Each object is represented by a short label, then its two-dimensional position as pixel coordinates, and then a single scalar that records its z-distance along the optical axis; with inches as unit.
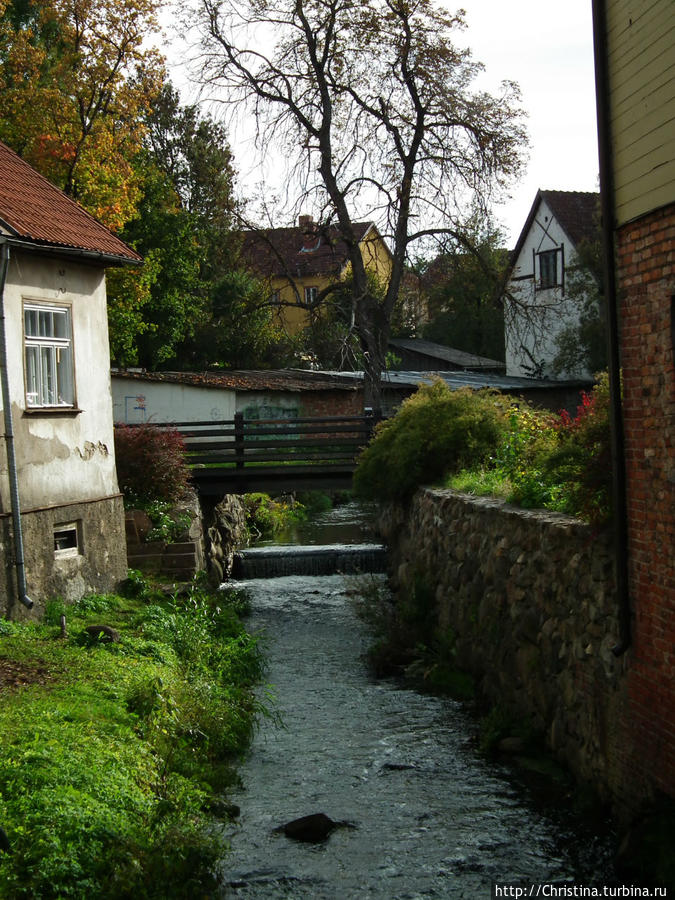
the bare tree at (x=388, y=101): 1034.7
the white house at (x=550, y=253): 1389.0
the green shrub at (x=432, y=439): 626.2
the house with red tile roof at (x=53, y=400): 459.8
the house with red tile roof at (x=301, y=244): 1074.7
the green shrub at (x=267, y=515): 1051.3
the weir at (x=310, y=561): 774.5
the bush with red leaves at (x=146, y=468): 681.0
